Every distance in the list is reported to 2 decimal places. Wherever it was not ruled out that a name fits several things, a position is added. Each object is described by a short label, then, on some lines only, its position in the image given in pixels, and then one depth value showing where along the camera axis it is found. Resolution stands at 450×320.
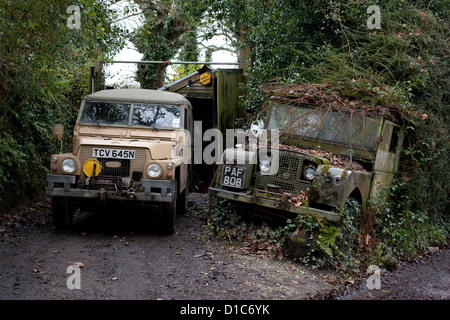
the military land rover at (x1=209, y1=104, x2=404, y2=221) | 5.75
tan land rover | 6.34
